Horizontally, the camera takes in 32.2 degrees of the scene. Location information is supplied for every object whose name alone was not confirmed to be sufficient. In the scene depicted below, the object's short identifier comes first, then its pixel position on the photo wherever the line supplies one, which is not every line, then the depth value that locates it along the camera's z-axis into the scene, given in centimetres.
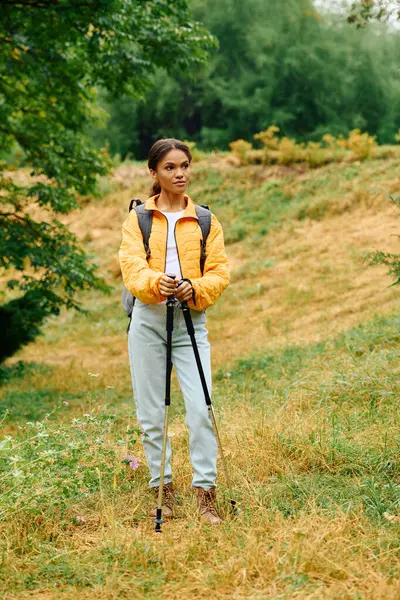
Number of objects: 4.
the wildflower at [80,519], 377
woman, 389
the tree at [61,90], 846
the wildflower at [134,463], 412
